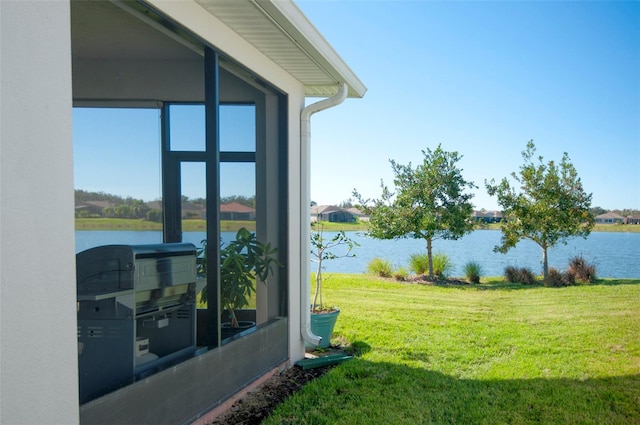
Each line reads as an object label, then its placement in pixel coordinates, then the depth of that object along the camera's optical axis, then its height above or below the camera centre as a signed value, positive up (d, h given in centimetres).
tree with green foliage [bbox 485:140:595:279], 1173 -1
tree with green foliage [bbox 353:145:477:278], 1240 +5
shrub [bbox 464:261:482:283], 1236 -157
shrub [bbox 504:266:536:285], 1202 -162
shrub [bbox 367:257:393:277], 1299 -154
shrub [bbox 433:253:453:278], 1279 -146
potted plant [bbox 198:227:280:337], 436 -54
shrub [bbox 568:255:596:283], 1150 -144
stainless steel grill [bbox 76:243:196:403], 293 -59
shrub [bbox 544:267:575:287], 1136 -160
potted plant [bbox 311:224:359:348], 581 -119
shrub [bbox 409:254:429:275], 1302 -145
